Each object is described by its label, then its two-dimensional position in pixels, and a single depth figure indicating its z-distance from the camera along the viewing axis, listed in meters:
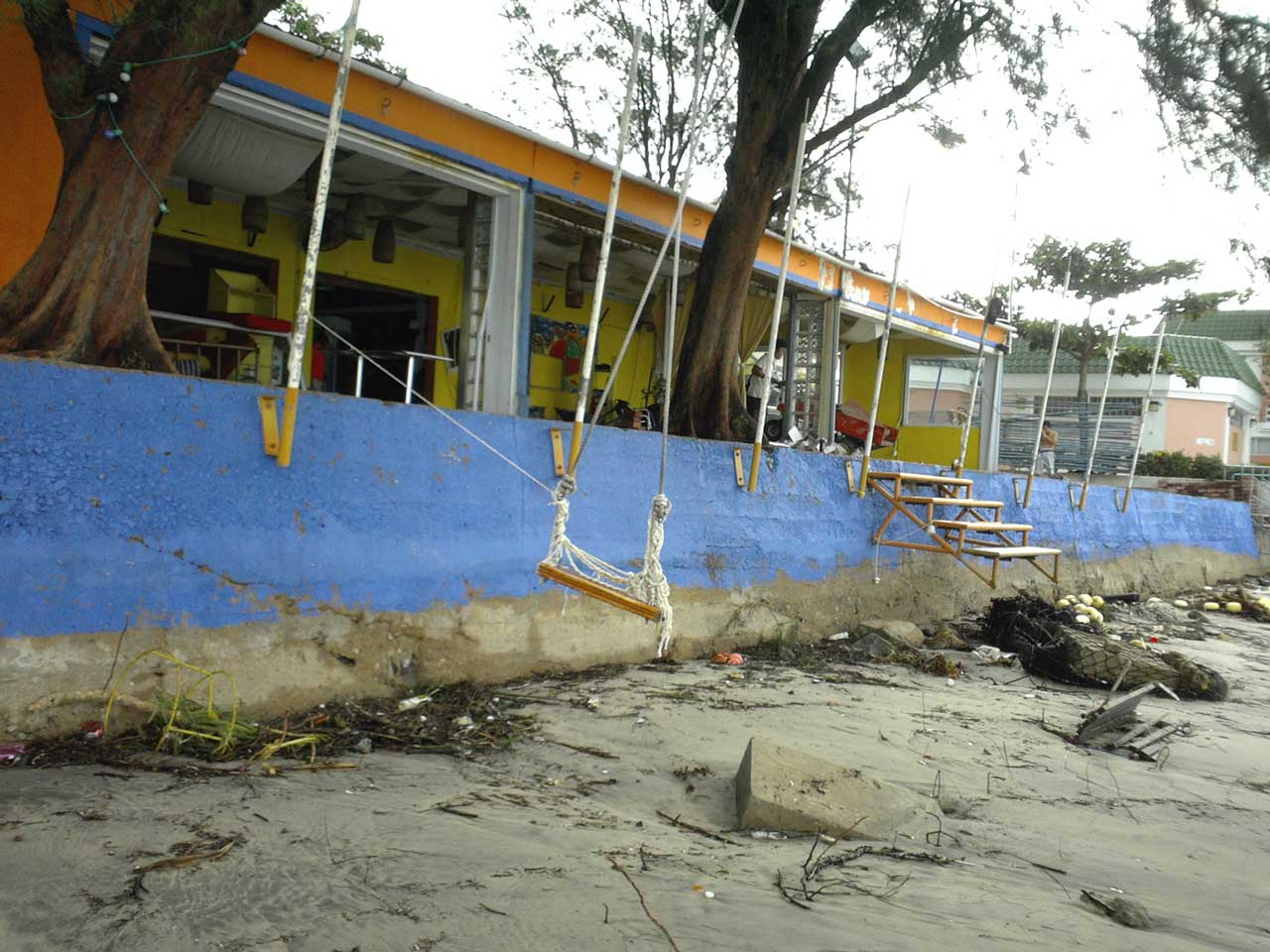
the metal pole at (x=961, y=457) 9.68
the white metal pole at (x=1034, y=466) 10.57
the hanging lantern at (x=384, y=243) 9.66
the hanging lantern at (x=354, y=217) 8.91
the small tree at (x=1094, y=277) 23.33
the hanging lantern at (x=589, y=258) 10.02
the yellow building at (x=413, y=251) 6.46
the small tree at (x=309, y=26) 11.75
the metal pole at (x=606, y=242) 4.79
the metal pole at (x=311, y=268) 4.39
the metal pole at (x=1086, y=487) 12.49
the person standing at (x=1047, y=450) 15.32
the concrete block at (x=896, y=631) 7.63
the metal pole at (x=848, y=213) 17.26
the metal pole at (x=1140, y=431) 12.26
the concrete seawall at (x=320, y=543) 3.84
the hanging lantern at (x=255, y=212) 8.43
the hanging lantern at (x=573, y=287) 10.73
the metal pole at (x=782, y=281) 6.88
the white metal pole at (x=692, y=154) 5.08
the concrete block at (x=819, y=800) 3.57
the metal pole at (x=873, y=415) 8.21
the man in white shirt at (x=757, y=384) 11.33
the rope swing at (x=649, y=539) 4.33
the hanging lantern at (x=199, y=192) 7.96
